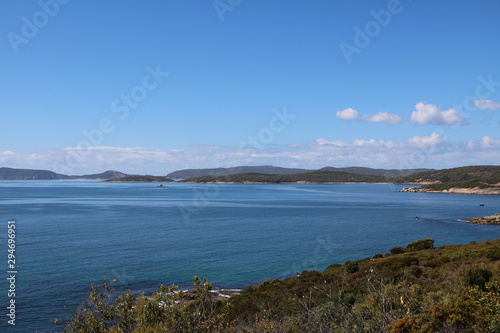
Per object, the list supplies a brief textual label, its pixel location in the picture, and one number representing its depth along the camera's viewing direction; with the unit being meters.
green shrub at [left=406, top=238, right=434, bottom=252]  40.16
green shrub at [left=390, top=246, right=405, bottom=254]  39.62
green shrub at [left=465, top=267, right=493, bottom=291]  16.55
